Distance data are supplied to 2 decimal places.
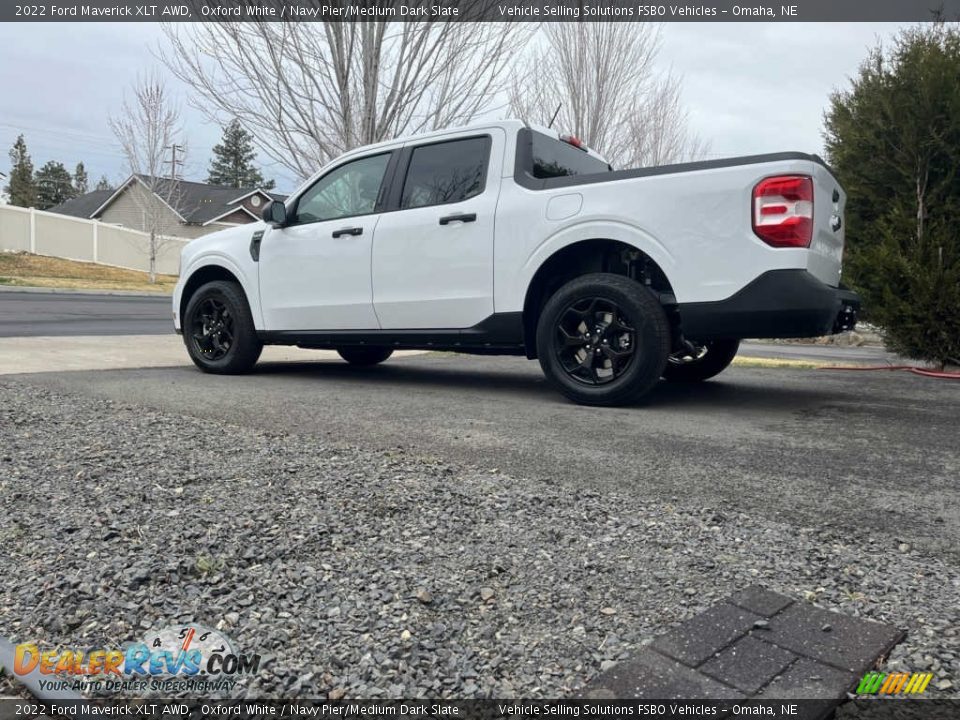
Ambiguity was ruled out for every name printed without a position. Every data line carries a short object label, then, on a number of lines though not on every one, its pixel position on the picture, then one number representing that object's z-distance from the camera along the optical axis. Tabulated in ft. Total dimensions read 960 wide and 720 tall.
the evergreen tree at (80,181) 306.76
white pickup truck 14.34
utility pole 115.54
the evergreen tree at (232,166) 266.77
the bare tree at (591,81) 64.08
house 164.55
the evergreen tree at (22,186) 239.30
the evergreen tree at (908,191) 23.84
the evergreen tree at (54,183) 290.56
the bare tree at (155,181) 108.37
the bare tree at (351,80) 37.83
